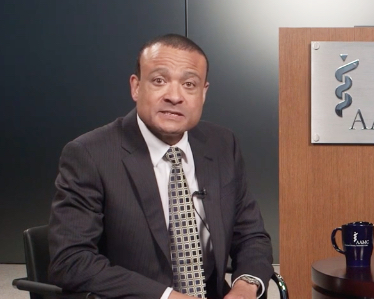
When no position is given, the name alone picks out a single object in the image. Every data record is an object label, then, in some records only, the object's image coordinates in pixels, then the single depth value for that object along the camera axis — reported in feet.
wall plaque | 9.81
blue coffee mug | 7.66
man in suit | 6.24
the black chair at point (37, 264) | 6.63
